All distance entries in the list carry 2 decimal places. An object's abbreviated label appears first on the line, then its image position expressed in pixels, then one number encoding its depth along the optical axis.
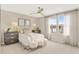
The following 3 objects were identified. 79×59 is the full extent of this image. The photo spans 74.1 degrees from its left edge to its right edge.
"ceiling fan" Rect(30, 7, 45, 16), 1.40
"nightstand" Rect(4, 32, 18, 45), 1.40
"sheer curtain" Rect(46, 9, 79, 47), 1.47
